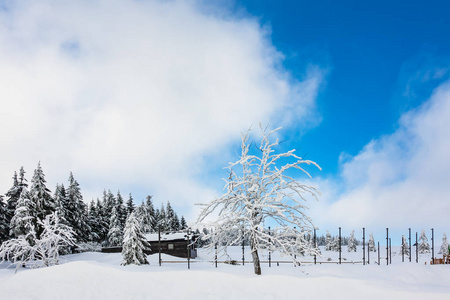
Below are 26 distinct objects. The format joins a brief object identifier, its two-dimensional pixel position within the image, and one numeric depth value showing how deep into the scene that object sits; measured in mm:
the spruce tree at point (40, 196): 43281
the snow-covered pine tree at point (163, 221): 76562
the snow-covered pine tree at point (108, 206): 68362
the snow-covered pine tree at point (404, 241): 88375
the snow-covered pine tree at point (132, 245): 34781
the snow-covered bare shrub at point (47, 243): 24167
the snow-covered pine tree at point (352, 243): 103575
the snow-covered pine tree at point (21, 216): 38866
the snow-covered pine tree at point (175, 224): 76812
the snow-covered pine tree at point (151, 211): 74912
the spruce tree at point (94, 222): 62938
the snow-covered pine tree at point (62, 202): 49669
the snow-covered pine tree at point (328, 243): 101625
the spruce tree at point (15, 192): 45156
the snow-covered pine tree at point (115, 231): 60888
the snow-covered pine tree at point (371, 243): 108962
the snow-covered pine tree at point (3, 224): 41512
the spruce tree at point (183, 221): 85838
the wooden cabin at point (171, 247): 54625
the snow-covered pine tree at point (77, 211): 53906
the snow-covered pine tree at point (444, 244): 89975
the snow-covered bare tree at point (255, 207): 16297
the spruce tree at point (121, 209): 67312
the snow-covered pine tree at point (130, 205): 70375
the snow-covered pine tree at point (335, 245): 102688
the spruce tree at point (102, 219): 66375
